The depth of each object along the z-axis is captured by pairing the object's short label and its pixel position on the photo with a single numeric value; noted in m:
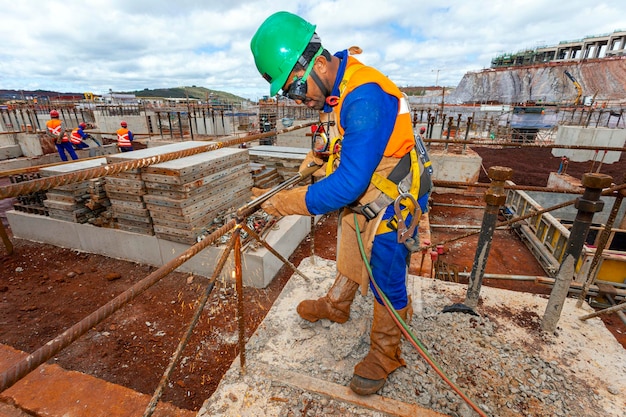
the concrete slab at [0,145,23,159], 15.48
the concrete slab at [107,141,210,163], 5.45
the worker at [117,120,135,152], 11.07
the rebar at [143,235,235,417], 1.71
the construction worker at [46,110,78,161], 11.17
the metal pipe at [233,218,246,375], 2.03
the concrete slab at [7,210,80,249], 6.81
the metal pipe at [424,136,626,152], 4.07
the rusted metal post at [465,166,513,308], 2.55
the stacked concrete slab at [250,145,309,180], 8.19
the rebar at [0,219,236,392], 0.98
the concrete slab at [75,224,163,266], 6.16
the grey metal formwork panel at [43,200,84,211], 6.38
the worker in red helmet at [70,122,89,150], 11.73
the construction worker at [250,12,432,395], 1.78
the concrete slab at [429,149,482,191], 12.13
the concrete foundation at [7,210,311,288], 5.51
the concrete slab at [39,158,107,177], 5.87
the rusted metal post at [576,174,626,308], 2.65
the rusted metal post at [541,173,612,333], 2.45
